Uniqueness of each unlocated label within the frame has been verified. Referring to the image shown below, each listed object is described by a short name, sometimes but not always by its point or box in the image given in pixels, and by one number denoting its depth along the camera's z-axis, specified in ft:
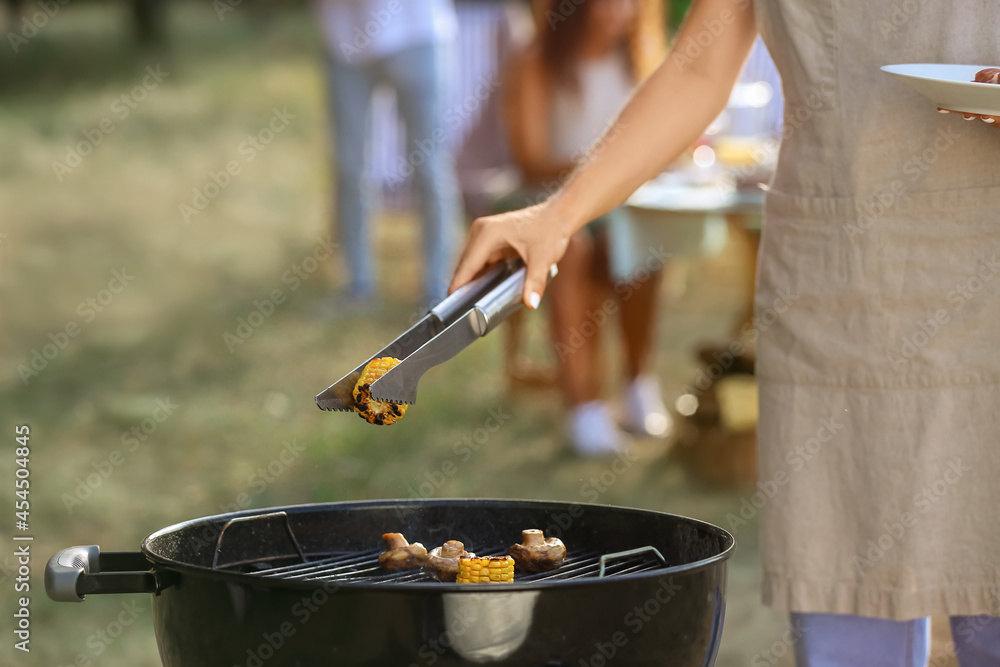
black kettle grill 7.48
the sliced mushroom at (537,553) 8.05
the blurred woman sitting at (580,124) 16.94
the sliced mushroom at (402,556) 8.10
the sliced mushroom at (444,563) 7.96
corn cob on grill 7.82
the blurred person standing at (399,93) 22.16
